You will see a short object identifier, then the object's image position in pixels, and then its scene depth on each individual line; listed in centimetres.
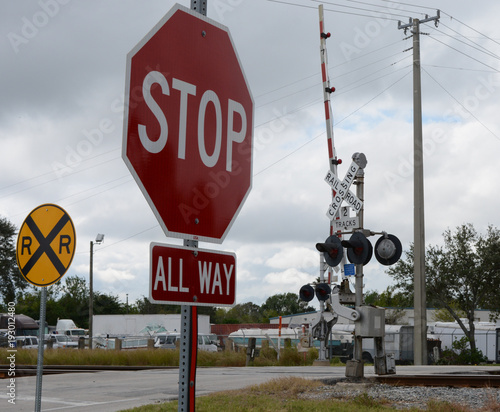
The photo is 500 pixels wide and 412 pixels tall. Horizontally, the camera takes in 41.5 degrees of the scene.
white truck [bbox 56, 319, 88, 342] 5660
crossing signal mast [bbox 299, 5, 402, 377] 1212
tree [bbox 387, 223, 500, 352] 3828
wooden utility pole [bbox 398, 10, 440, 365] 2331
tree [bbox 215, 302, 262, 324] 10888
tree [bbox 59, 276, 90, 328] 8701
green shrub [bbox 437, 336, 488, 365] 3164
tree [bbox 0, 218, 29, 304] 5263
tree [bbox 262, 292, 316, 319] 13188
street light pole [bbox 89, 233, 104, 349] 4428
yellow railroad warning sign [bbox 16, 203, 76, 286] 615
